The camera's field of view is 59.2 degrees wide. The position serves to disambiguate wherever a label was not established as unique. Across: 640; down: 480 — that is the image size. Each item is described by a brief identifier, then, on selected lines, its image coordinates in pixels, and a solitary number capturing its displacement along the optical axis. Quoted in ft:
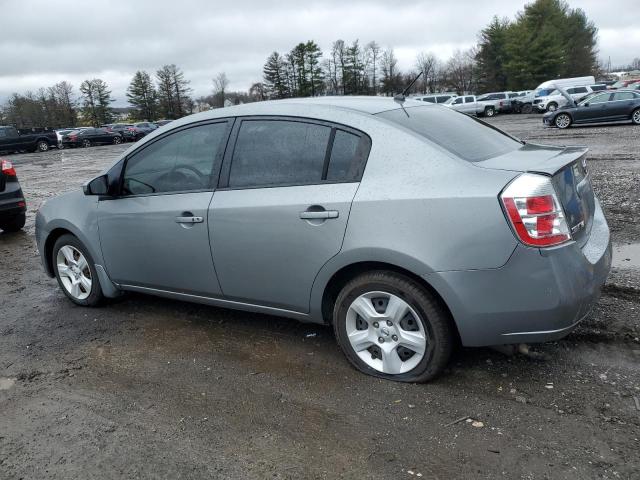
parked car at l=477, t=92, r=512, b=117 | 137.49
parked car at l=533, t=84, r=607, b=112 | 114.73
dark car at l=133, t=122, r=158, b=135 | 155.85
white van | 131.95
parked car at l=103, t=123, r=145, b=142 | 148.46
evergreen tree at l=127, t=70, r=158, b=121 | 293.84
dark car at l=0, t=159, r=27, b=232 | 28.19
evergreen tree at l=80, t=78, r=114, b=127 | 289.33
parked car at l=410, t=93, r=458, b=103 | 126.85
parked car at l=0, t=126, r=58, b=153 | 120.16
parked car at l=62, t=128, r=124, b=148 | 138.51
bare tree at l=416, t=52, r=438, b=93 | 279.36
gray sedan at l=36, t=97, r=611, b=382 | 9.51
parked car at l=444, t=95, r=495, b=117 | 133.69
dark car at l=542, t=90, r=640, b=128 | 75.25
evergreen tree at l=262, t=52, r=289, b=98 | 274.98
